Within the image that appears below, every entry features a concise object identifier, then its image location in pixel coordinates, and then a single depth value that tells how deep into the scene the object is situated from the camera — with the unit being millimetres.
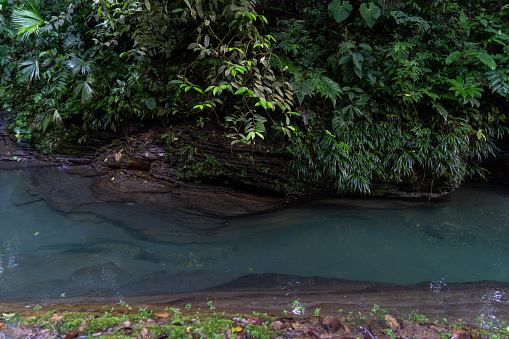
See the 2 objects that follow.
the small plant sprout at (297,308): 2410
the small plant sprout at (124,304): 2369
